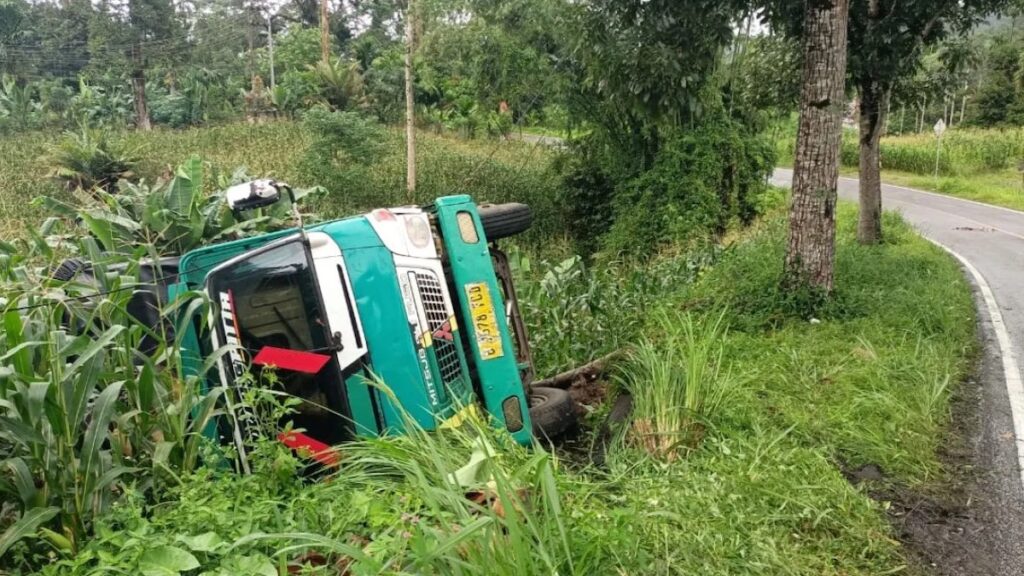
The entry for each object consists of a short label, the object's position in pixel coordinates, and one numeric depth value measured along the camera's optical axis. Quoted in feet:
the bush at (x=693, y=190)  49.03
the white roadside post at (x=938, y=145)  83.28
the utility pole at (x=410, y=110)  55.54
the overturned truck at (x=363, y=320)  12.48
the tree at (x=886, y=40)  32.45
